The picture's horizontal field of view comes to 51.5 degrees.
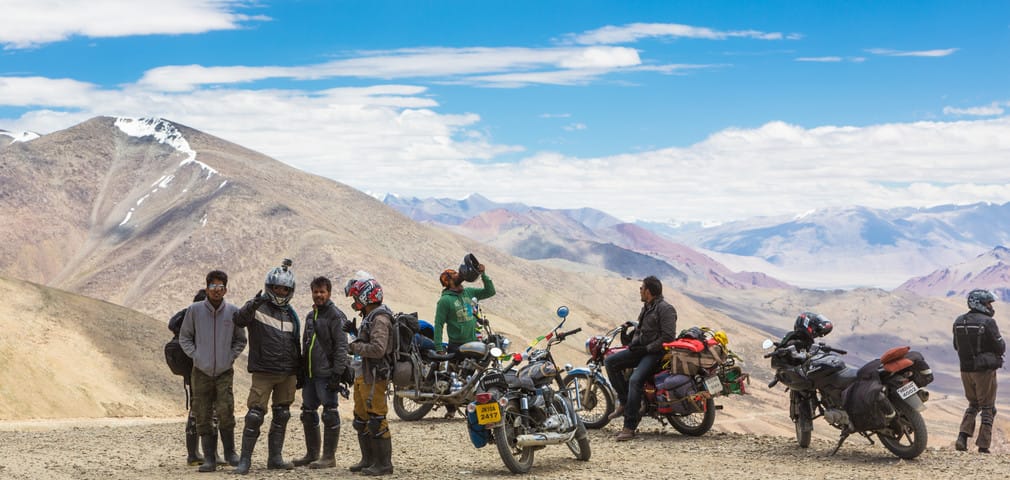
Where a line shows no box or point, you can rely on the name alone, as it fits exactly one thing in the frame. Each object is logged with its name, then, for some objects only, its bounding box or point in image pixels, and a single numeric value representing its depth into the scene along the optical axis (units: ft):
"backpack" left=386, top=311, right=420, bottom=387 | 34.91
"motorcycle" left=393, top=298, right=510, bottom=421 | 48.19
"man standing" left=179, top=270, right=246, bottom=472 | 34.94
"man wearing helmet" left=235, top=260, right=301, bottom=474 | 34.55
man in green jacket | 48.85
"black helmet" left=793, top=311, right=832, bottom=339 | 41.04
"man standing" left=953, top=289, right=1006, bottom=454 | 43.29
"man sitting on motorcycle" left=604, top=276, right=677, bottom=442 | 43.60
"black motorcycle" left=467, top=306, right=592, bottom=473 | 34.99
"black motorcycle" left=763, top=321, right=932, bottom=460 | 37.29
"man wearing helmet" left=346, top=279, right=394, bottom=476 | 34.35
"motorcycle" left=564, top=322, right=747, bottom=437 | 43.70
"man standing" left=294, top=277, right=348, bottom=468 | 34.88
